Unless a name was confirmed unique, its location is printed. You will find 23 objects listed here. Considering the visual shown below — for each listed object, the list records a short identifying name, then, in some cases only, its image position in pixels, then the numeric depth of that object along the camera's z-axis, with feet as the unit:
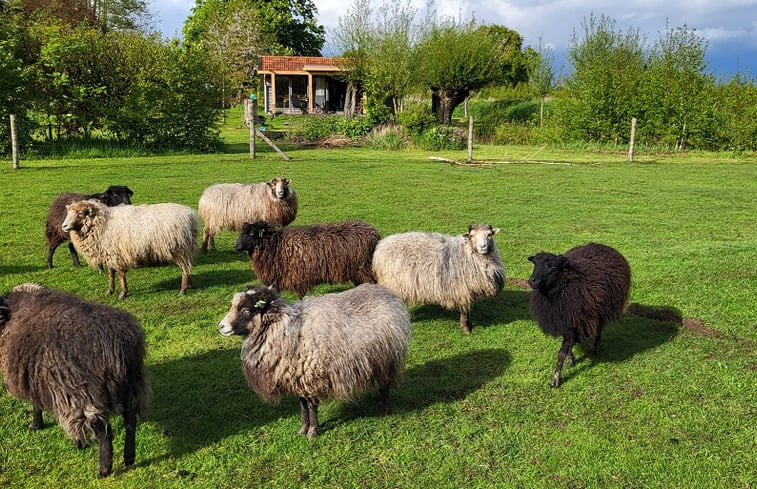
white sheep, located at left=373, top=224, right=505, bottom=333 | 19.79
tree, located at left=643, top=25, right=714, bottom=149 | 80.43
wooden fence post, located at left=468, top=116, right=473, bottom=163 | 70.38
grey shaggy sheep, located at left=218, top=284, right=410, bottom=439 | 13.11
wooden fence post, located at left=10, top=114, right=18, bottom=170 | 56.75
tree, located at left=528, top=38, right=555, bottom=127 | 140.67
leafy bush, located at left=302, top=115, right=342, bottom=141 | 90.89
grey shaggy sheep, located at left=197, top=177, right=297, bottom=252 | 30.58
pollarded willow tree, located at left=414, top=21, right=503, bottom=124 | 110.11
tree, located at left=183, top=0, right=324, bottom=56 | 162.71
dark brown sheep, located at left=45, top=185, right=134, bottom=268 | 26.45
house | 135.44
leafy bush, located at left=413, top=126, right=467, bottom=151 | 86.07
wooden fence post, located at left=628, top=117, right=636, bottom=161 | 72.86
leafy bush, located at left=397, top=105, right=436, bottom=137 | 87.61
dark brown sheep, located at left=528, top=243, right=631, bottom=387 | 16.62
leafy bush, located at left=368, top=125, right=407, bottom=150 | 86.89
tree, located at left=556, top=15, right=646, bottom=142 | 84.38
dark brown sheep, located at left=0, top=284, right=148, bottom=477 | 11.39
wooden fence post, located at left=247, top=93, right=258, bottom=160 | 68.94
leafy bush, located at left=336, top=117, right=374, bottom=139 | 90.84
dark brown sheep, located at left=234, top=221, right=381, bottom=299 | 21.26
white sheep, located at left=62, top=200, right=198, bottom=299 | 22.58
